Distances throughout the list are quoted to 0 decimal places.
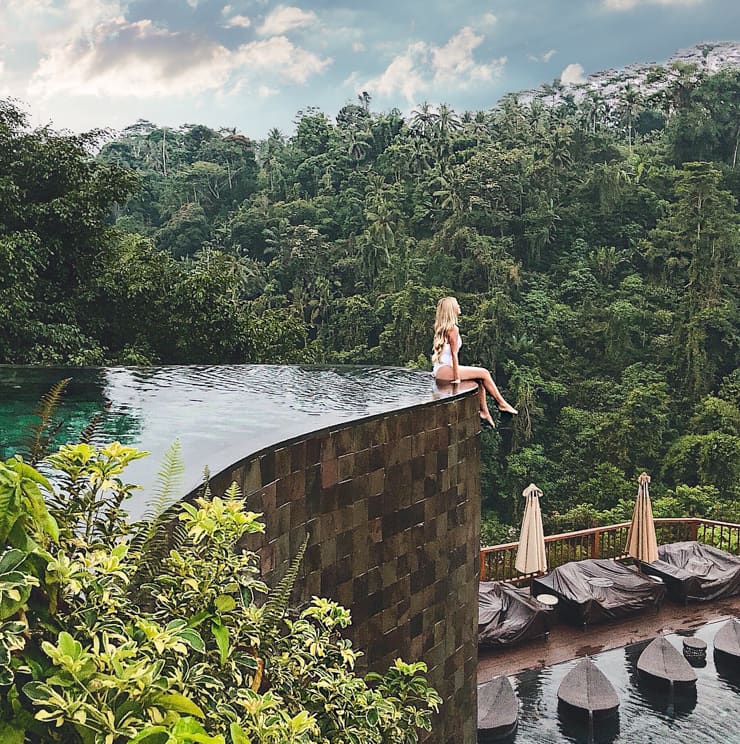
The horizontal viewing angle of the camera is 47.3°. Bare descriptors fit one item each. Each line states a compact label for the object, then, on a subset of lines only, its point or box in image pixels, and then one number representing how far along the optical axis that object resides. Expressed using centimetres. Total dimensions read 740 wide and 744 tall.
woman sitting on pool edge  483
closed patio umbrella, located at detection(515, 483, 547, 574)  868
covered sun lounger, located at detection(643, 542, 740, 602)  945
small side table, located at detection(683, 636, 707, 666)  771
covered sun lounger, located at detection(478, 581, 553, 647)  791
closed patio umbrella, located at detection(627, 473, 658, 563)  930
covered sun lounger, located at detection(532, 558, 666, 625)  862
